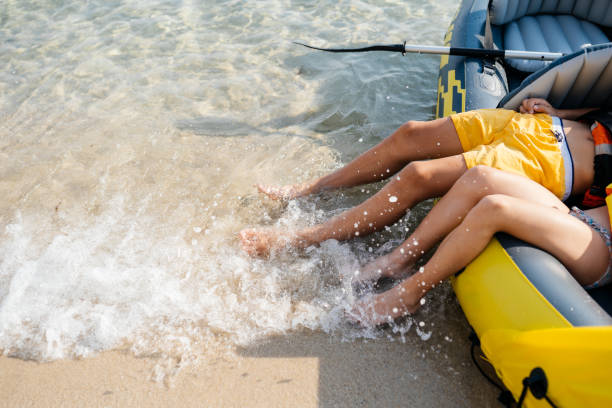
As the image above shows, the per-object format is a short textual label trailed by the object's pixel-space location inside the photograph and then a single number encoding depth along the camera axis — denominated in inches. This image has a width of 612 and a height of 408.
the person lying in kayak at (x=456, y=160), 78.6
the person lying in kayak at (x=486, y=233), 66.3
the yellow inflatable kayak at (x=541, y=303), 52.6
